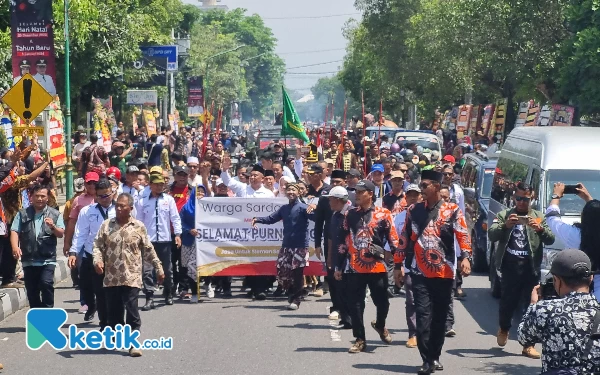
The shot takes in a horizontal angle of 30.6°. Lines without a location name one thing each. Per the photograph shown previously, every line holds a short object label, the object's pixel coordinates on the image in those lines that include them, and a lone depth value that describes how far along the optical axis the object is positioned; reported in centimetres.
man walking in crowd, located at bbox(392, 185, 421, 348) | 1095
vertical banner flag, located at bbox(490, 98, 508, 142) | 4066
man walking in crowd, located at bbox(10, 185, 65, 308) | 1170
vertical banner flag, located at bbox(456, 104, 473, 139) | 4812
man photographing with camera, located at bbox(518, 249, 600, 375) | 539
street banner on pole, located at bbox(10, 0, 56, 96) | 2061
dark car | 1711
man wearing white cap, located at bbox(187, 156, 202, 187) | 1586
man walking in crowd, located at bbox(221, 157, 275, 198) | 1512
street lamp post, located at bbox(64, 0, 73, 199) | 2409
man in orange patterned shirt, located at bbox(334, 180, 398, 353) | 1045
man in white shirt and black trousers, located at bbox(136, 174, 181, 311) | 1305
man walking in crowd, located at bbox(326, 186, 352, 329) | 1089
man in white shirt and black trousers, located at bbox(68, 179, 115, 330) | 1101
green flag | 2155
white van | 1305
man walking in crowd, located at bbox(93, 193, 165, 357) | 1025
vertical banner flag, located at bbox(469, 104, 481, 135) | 4656
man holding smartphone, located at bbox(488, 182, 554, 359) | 1080
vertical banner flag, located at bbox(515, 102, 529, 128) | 3766
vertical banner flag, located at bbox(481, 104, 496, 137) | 4345
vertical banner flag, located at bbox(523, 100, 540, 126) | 3500
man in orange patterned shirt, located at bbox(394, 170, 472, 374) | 957
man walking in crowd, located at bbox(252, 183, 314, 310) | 1363
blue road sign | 4827
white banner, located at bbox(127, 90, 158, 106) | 4788
